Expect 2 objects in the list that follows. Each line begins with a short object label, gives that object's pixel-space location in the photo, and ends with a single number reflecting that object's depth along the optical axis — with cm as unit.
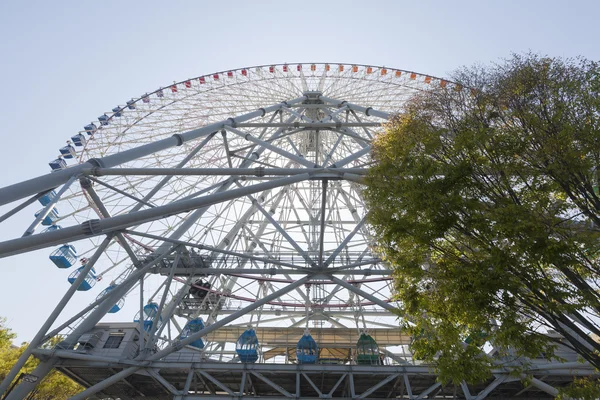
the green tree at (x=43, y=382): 2513
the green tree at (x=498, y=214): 631
